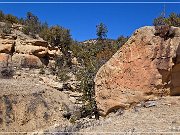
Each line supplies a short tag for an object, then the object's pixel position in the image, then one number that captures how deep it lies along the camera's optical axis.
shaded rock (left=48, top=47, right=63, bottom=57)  16.33
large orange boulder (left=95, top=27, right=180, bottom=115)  5.45
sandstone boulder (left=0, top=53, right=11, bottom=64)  14.45
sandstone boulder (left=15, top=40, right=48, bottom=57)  15.25
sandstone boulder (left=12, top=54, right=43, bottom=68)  14.74
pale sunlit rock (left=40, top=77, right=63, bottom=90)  12.03
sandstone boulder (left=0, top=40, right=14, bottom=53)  14.86
